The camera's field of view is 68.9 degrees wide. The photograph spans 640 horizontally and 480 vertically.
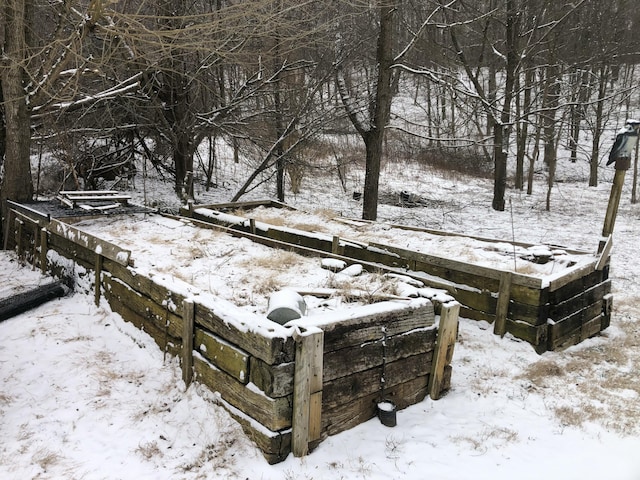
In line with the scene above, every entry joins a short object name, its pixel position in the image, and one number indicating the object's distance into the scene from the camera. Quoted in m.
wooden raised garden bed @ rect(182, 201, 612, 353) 5.21
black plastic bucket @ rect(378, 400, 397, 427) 3.76
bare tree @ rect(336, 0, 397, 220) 10.98
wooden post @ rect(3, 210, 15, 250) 8.95
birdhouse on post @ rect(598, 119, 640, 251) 5.82
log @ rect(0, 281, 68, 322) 5.88
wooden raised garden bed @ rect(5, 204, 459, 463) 3.26
